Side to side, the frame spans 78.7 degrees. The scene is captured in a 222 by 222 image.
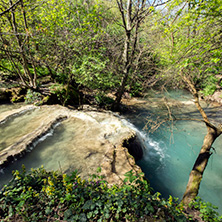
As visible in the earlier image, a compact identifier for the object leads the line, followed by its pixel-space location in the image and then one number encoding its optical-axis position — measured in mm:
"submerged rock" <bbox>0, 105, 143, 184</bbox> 4051
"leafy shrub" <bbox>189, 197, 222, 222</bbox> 2457
